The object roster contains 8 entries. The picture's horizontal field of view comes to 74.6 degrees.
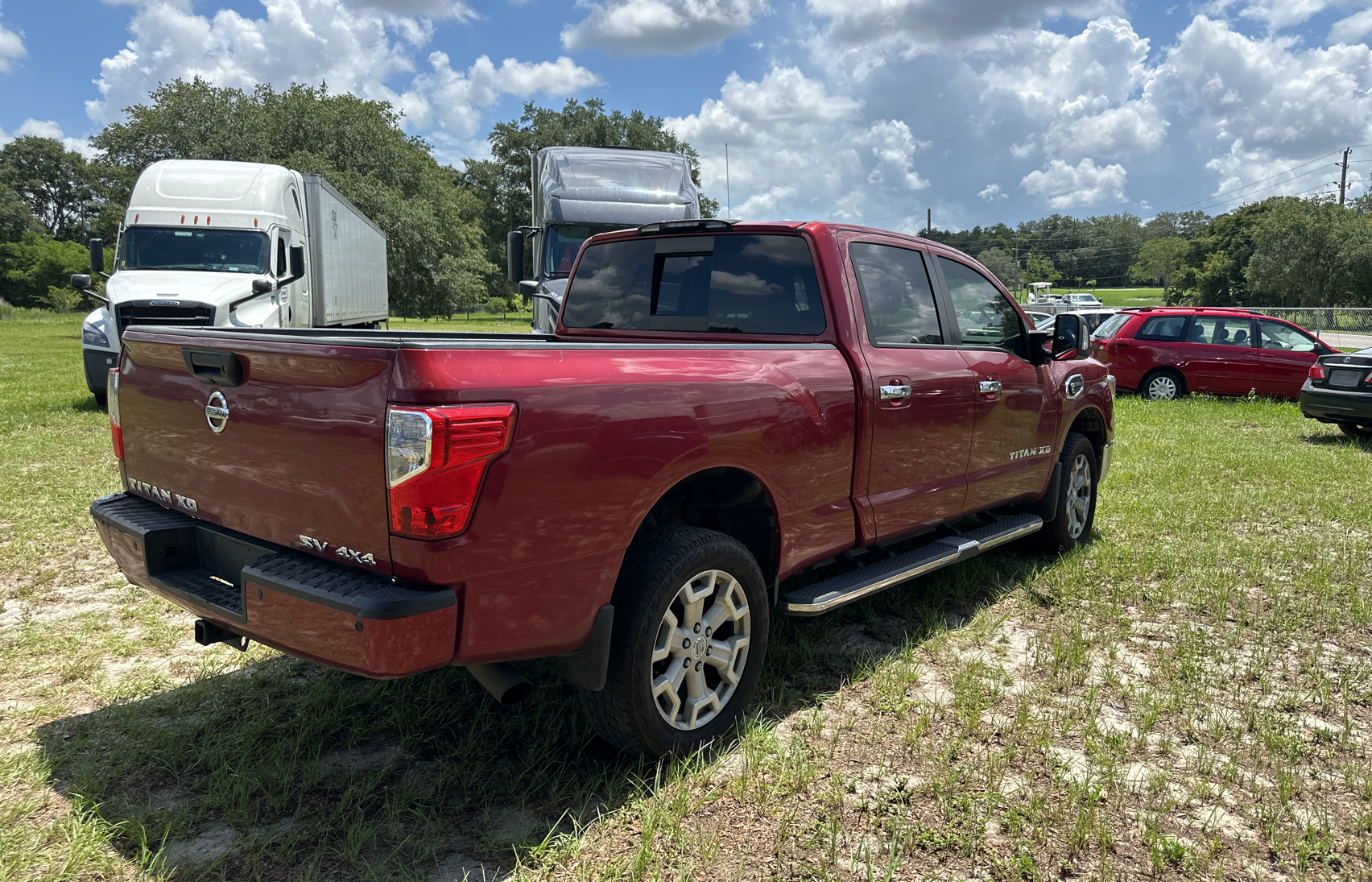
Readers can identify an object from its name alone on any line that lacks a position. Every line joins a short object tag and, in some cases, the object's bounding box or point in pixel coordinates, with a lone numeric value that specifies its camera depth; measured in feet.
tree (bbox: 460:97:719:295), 173.58
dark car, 34.86
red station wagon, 48.62
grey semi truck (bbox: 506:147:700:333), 41.96
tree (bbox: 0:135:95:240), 280.31
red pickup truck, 8.01
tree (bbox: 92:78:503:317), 108.99
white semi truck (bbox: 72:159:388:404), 37.86
